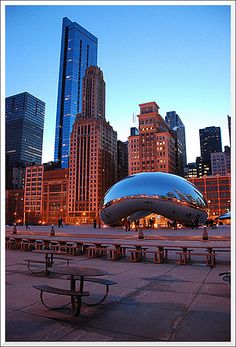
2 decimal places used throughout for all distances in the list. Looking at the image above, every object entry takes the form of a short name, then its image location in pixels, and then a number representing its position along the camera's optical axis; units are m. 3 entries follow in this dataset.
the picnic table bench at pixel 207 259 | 9.90
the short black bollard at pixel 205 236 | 17.77
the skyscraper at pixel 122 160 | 183.12
